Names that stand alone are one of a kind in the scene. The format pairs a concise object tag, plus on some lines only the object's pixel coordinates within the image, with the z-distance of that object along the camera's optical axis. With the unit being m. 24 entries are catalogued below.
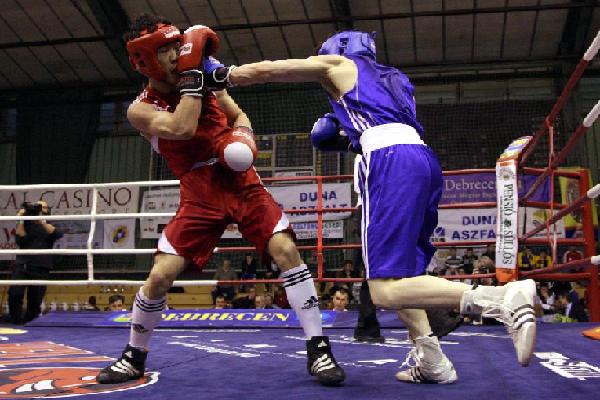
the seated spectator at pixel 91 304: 8.49
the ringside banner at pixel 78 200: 9.89
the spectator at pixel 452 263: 7.56
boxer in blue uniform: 1.61
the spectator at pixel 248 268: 8.58
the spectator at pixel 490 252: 7.71
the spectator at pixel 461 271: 7.41
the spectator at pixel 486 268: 5.27
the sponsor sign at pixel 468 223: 8.46
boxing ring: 1.82
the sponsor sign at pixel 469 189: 8.74
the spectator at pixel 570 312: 5.36
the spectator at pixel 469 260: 7.15
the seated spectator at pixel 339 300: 5.89
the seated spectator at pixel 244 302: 7.09
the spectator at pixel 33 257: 5.16
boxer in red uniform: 2.03
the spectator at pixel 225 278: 7.78
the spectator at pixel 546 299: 6.17
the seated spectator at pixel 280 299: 7.22
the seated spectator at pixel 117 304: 6.54
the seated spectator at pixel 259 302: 6.93
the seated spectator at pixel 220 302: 6.62
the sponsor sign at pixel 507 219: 3.97
